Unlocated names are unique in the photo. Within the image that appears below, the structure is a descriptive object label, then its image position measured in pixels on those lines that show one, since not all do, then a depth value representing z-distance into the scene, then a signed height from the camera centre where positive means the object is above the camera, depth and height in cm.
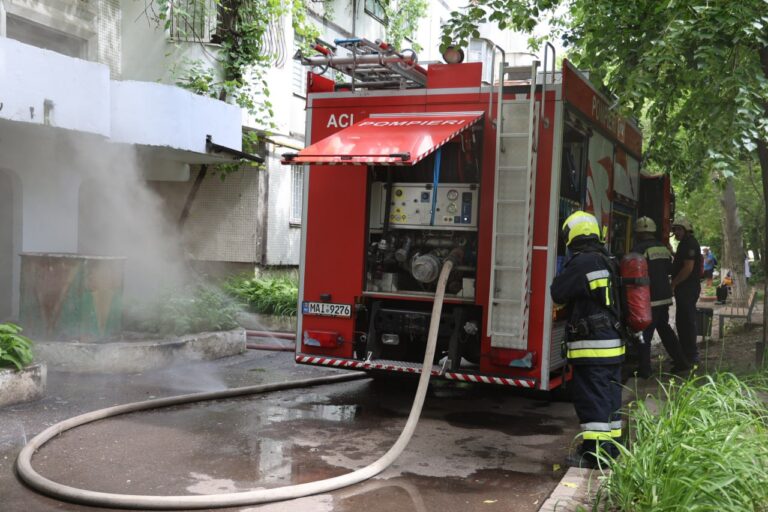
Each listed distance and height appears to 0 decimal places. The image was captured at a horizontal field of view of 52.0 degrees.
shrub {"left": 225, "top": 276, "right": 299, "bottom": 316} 1295 -93
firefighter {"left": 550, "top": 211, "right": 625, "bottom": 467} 524 -57
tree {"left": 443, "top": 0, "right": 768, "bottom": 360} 620 +175
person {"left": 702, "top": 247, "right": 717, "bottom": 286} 2456 -7
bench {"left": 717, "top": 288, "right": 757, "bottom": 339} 1144 -84
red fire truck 630 +35
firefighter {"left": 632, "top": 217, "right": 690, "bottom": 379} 917 -23
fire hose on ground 426 -143
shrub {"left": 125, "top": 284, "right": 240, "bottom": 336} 947 -98
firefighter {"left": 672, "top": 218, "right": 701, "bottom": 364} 967 -33
